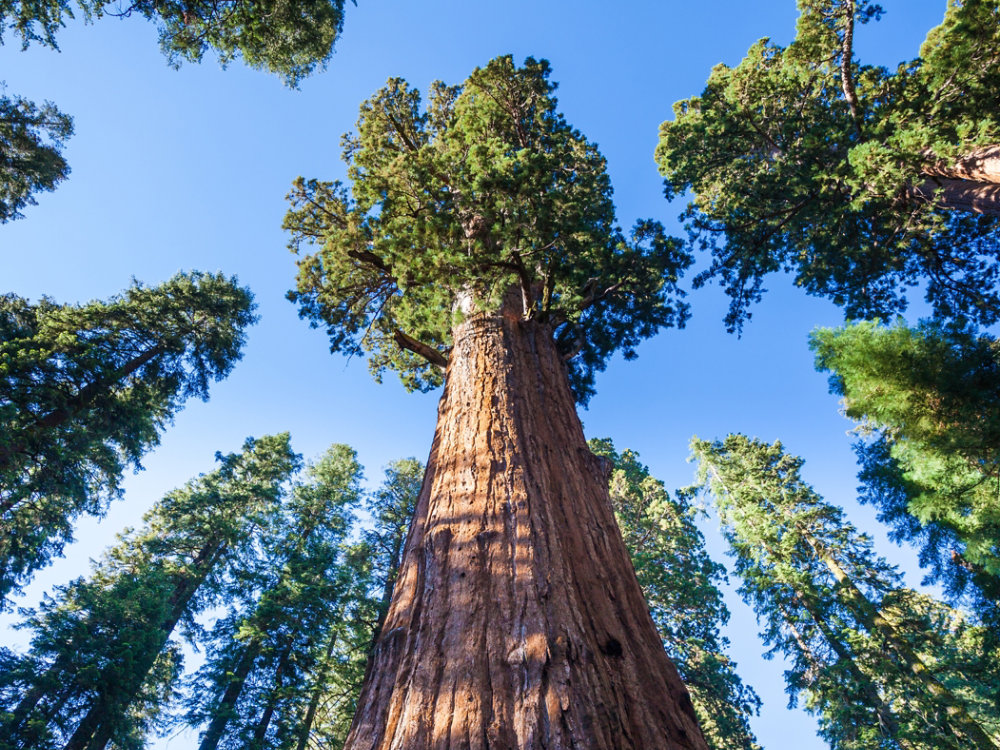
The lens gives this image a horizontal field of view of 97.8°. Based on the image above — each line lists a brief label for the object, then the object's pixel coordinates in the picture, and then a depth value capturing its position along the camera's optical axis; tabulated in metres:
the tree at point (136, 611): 10.40
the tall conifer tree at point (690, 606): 11.14
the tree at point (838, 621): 10.09
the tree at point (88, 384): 9.66
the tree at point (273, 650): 10.47
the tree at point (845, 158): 6.12
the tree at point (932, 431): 6.92
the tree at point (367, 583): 11.05
